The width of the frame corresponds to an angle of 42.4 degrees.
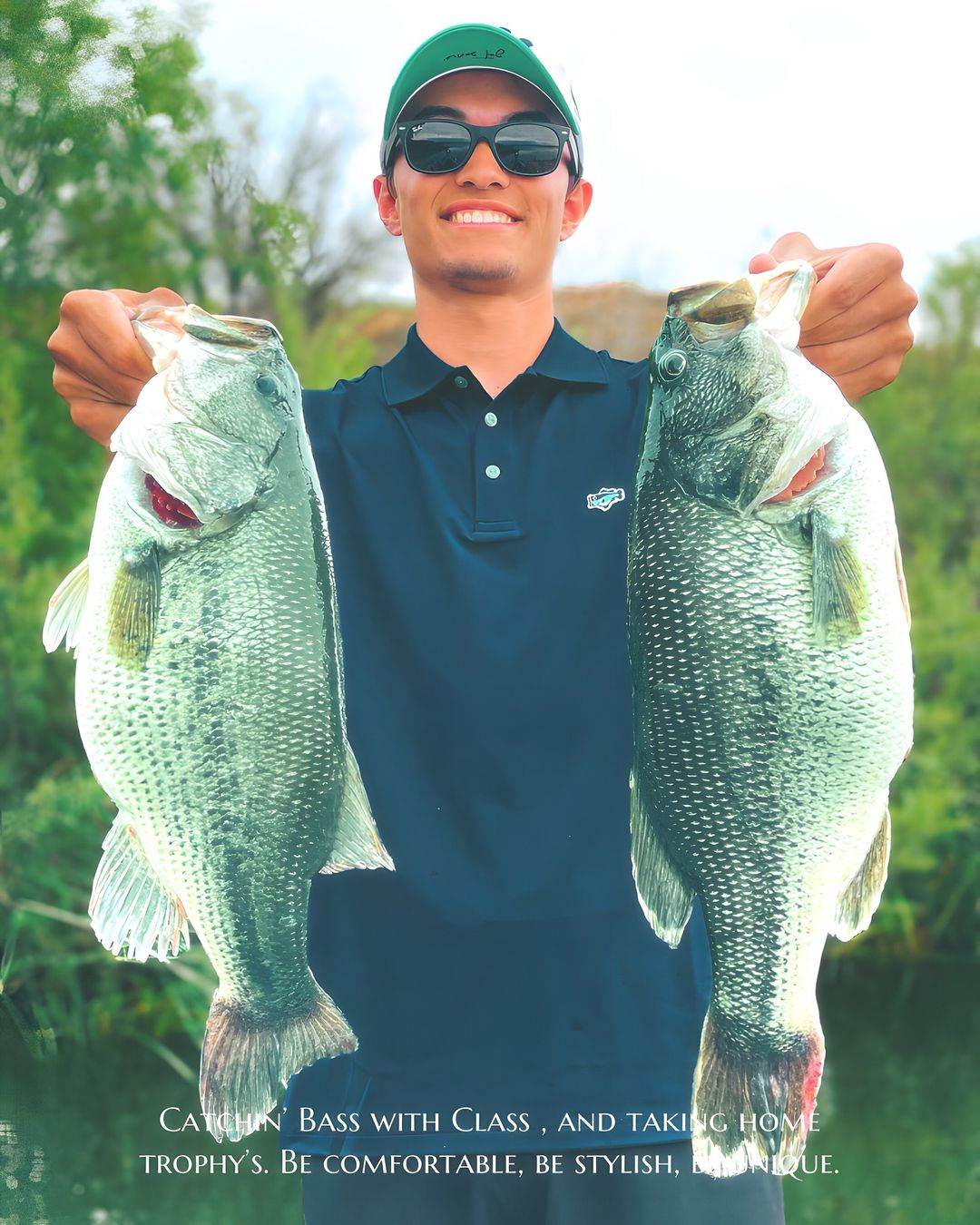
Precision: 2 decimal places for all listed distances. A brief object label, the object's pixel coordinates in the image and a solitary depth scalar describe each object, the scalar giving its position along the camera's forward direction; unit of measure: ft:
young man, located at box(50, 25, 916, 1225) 6.30
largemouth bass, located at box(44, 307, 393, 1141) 5.96
